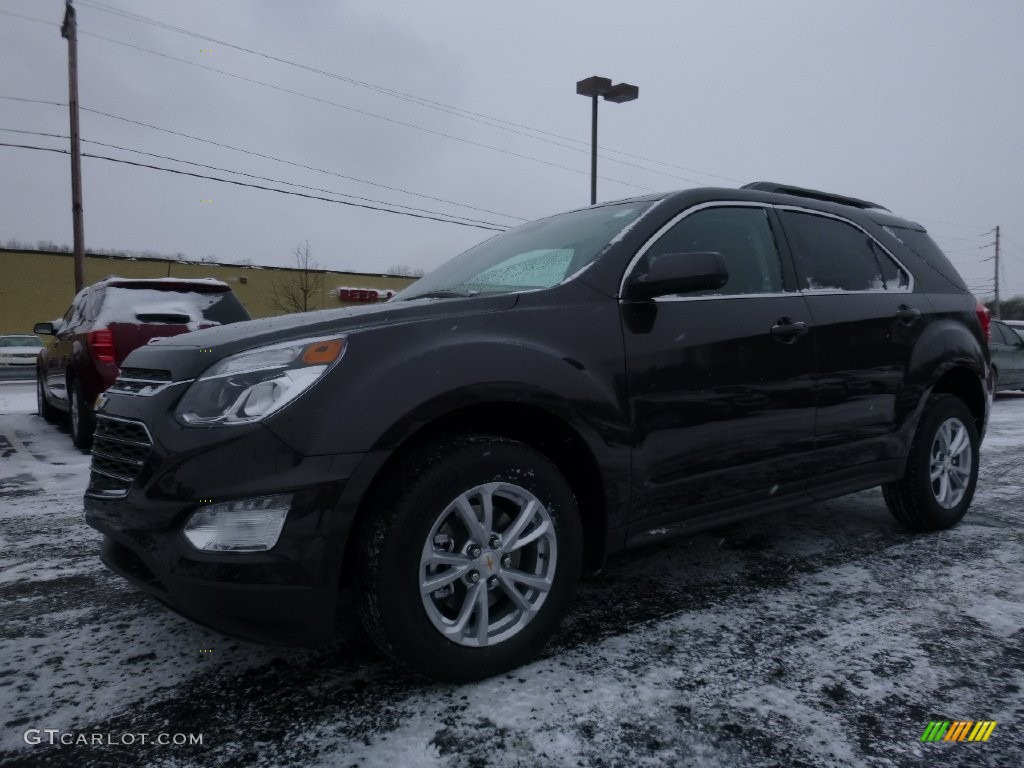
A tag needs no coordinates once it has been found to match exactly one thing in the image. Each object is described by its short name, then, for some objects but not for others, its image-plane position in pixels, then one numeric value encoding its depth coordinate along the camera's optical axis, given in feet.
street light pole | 51.70
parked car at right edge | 38.75
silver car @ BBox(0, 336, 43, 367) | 86.38
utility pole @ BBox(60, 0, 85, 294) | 53.93
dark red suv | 19.17
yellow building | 116.16
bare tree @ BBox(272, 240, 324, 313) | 132.26
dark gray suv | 6.29
